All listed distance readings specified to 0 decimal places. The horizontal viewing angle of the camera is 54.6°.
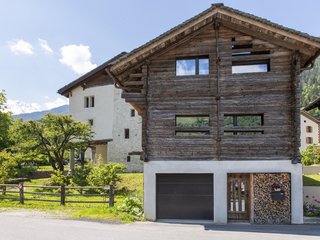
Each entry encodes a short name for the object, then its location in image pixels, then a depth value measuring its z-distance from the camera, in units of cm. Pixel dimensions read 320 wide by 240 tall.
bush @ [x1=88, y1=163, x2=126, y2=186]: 2325
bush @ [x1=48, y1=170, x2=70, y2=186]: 2398
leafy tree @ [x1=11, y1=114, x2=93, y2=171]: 2741
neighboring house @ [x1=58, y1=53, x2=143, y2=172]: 3400
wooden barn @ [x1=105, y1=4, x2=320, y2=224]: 1448
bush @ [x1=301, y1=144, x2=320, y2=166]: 3244
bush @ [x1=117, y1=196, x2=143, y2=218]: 1547
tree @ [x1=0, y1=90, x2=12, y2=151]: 3728
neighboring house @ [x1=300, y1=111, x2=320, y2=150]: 6362
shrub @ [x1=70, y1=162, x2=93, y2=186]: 2556
